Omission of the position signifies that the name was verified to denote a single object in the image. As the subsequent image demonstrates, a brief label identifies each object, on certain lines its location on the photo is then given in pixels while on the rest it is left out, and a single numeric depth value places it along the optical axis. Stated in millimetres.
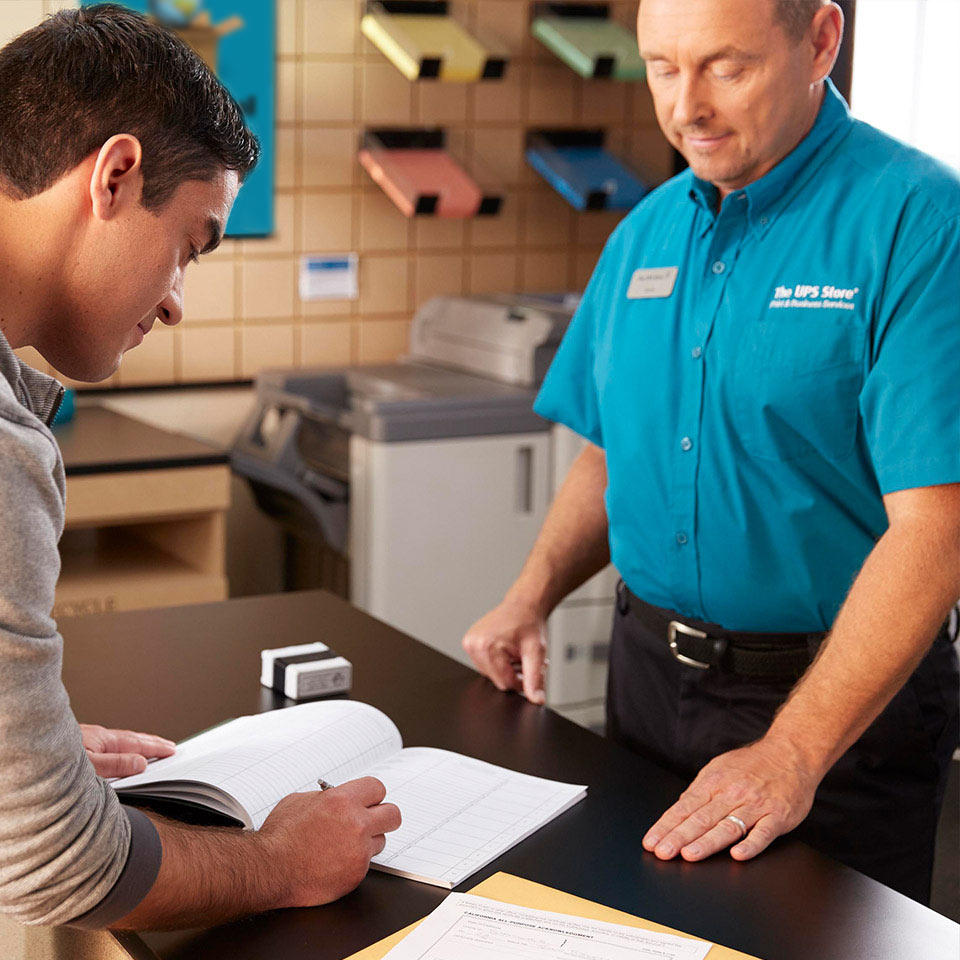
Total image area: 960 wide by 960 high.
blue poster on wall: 3281
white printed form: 1000
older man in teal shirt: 1416
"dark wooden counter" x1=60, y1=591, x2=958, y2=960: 1053
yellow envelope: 1017
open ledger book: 1184
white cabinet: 3051
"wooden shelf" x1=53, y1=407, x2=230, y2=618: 2805
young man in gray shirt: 895
